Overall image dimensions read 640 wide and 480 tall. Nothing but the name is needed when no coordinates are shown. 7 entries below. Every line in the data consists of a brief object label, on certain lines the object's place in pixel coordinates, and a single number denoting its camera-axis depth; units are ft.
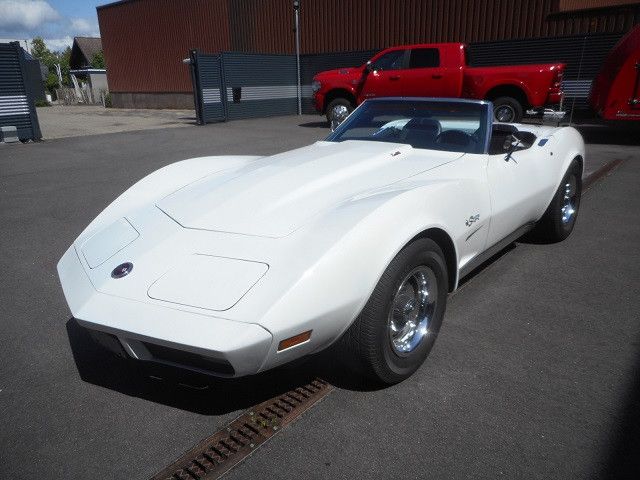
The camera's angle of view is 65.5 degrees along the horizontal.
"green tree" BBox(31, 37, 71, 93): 202.49
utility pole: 61.93
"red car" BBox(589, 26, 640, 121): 30.50
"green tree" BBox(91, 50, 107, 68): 155.33
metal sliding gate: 50.52
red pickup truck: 34.68
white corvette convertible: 6.03
